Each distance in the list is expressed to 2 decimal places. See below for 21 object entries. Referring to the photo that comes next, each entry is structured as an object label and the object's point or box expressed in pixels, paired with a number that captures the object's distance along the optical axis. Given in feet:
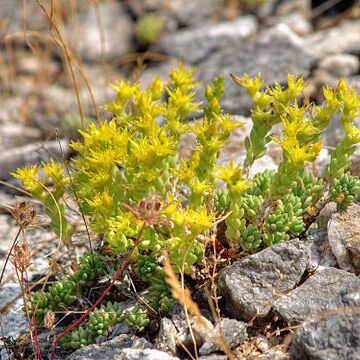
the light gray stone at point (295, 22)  19.32
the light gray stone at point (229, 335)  6.69
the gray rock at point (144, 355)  6.33
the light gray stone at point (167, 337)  6.83
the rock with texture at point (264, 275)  7.27
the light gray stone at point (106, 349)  7.01
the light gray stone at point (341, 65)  14.98
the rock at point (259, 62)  14.14
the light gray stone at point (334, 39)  16.42
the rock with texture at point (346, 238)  7.80
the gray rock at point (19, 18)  23.67
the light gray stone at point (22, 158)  14.82
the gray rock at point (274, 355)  6.41
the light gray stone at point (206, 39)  20.25
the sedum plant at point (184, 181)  7.36
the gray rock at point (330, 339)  5.65
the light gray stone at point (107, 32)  23.80
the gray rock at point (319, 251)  8.07
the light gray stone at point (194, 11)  23.54
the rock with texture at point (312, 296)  6.68
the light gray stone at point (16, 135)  17.63
